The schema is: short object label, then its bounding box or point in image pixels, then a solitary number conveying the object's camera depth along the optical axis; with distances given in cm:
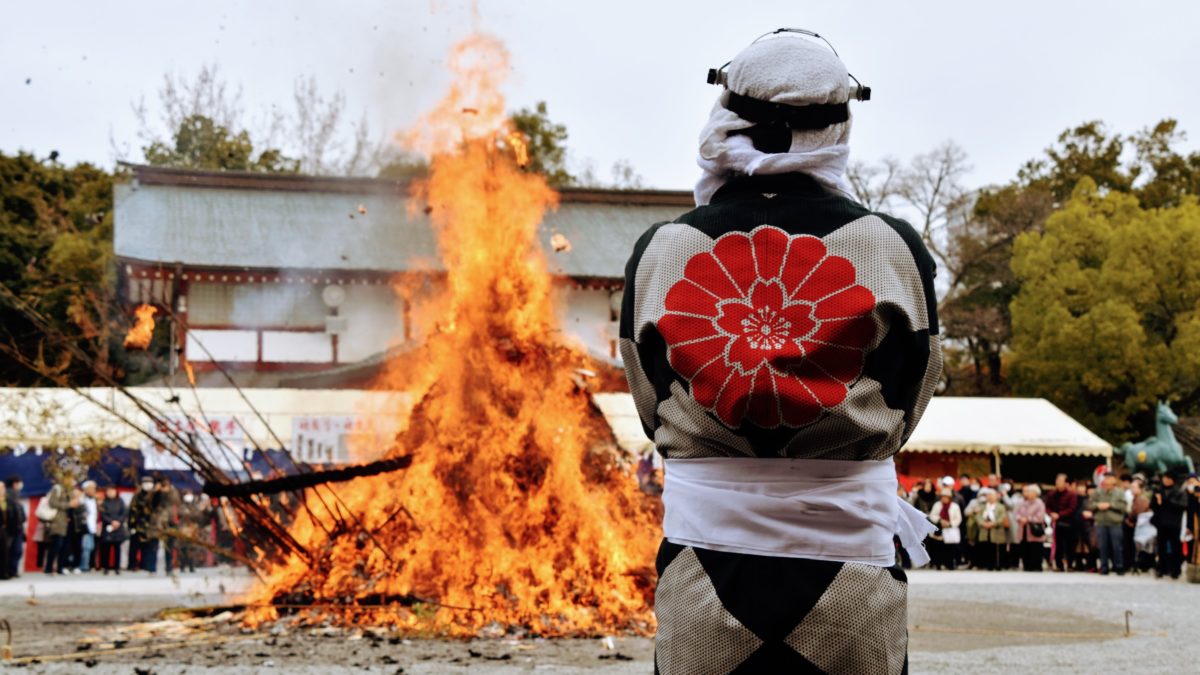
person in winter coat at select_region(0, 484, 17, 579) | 1633
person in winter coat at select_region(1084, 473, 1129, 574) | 1772
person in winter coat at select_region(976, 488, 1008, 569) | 1891
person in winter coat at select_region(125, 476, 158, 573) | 1694
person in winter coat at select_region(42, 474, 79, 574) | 1734
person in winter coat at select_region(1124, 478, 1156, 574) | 1781
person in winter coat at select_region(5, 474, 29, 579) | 1681
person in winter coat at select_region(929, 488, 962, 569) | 1878
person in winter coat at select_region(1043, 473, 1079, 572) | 1919
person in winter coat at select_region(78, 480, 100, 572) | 1777
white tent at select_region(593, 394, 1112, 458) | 2211
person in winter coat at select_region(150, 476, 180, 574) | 1645
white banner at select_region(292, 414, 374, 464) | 1670
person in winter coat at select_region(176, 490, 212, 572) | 1728
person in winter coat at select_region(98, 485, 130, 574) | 1786
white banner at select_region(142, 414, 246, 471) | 1734
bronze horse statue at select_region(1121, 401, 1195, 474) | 2534
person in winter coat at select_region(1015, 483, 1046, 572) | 1873
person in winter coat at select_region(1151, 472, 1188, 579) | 1683
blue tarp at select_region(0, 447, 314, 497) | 1845
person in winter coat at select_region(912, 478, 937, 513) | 1959
